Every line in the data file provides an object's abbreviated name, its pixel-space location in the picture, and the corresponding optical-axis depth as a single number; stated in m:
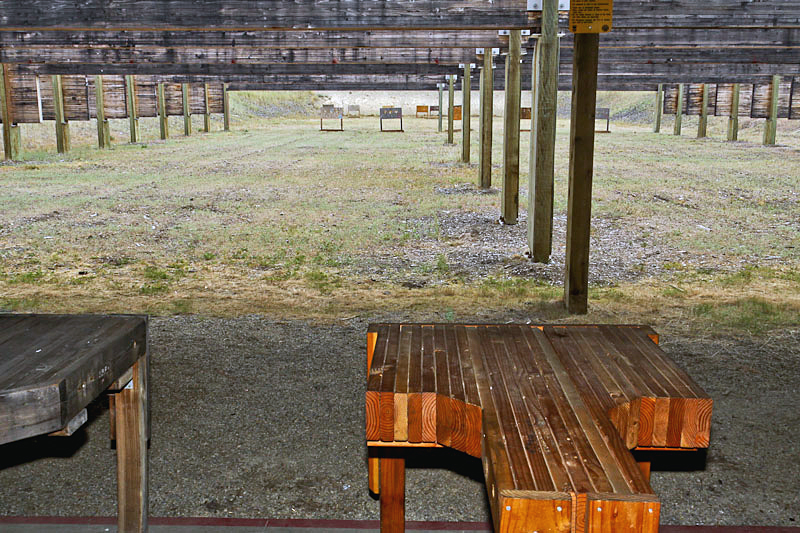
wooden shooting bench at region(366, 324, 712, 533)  1.94
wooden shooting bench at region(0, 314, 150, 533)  2.12
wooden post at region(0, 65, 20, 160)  19.17
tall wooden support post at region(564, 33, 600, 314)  6.00
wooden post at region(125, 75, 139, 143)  25.19
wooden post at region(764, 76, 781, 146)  24.67
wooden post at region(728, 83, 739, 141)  28.16
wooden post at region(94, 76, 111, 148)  23.22
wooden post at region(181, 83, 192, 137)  30.35
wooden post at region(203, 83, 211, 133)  34.33
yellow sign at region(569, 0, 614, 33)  5.79
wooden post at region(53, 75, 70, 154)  20.92
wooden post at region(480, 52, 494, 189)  12.82
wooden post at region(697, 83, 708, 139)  29.75
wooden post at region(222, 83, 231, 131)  36.31
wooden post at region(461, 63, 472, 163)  17.72
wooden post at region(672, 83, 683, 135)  31.46
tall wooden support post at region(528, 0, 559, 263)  7.99
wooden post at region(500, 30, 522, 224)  9.80
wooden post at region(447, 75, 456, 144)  24.97
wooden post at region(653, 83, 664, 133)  33.83
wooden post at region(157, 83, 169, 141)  28.36
